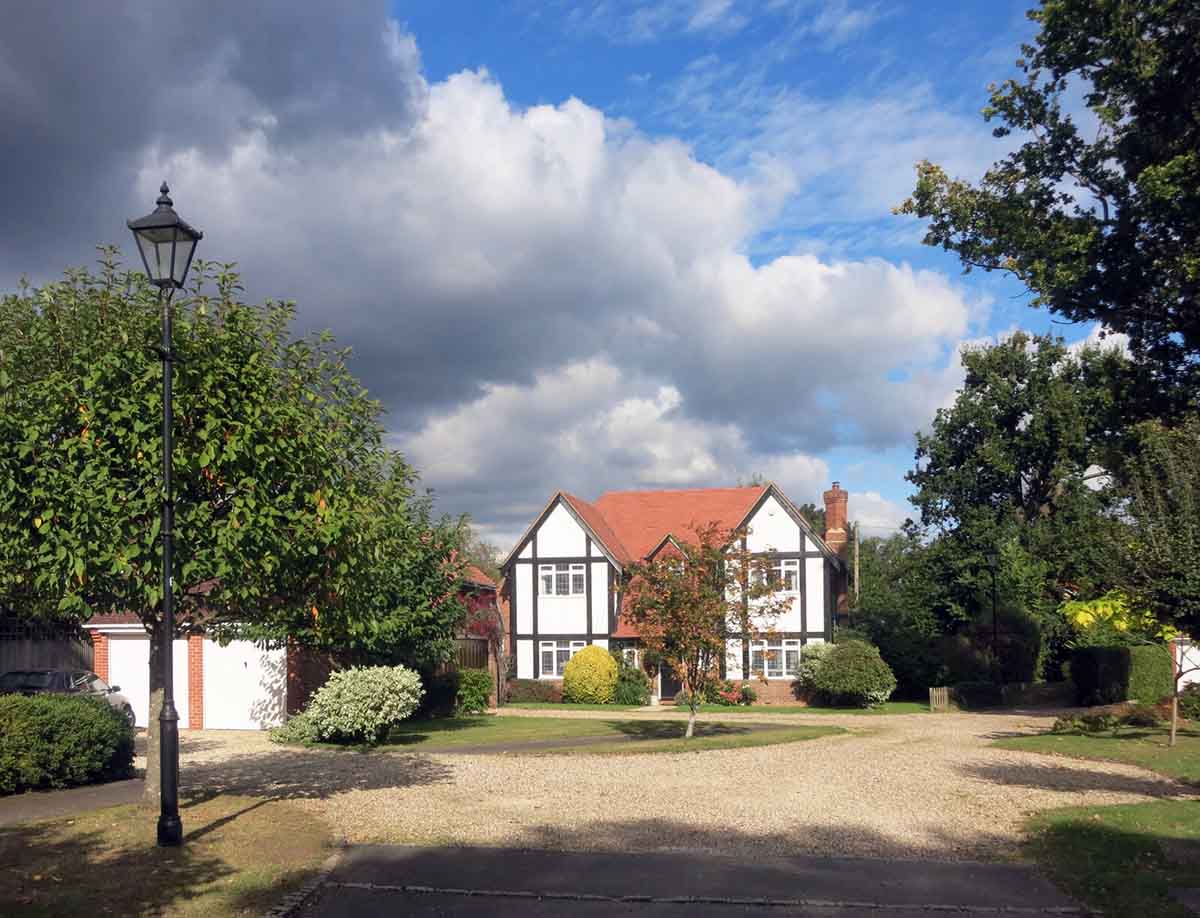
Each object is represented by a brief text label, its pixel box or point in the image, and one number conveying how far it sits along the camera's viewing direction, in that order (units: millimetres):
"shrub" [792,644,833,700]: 37469
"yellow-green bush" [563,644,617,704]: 38875
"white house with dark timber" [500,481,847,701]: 40375
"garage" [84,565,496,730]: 26125
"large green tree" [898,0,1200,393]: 21156
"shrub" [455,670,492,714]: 32094
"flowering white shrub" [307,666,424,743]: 22219
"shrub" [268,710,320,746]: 22781
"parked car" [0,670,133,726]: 23219
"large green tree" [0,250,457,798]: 10977
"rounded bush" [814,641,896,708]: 35772
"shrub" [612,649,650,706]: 39125
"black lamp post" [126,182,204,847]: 10531
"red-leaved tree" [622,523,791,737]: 24516
